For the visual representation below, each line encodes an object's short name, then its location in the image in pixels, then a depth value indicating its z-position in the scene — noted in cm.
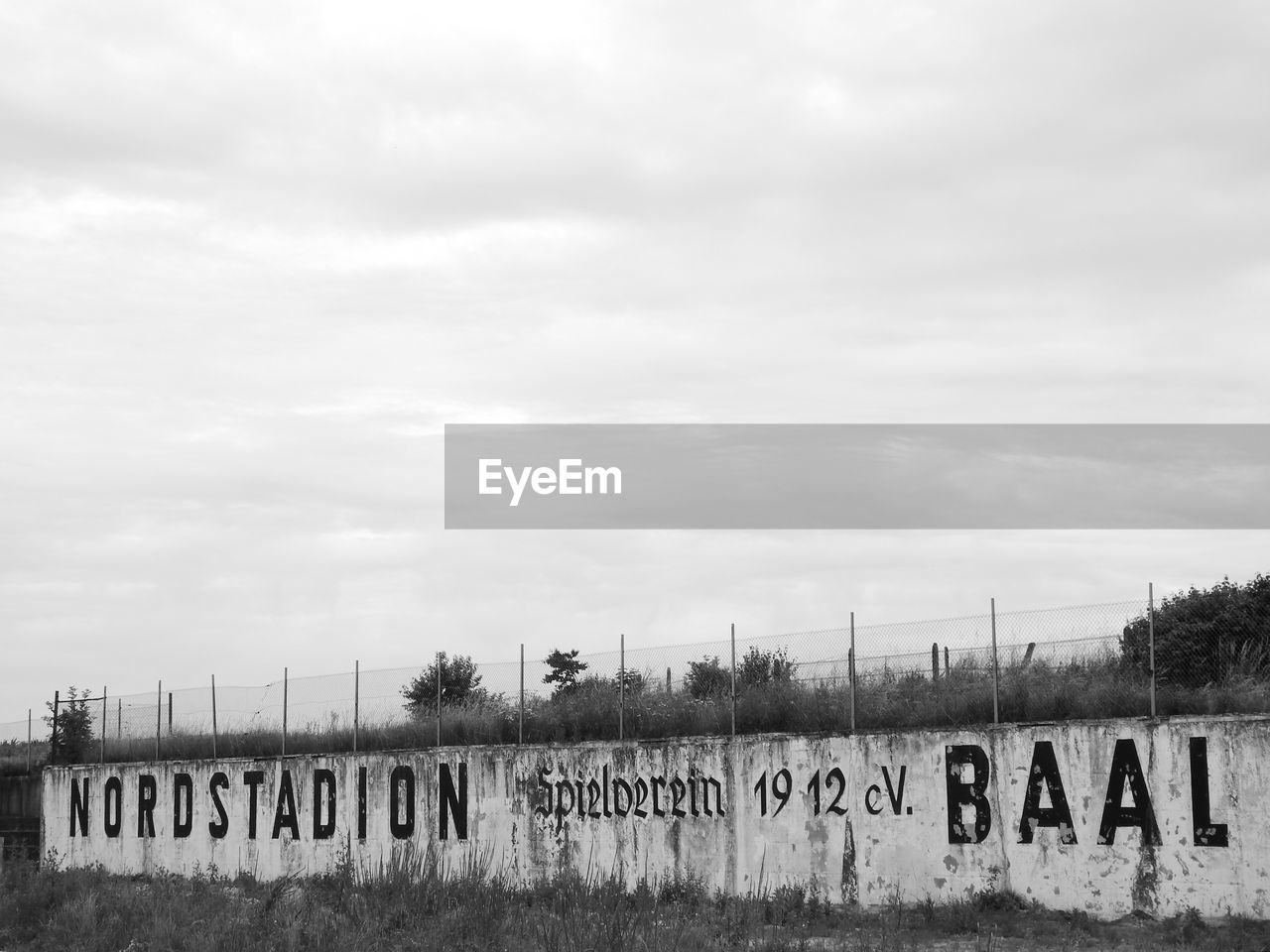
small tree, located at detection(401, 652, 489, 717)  3122
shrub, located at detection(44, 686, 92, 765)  3866
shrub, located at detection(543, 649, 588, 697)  2934
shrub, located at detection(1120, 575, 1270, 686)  2214
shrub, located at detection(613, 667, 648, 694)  2755
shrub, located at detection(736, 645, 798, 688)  2586
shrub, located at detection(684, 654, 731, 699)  2681
